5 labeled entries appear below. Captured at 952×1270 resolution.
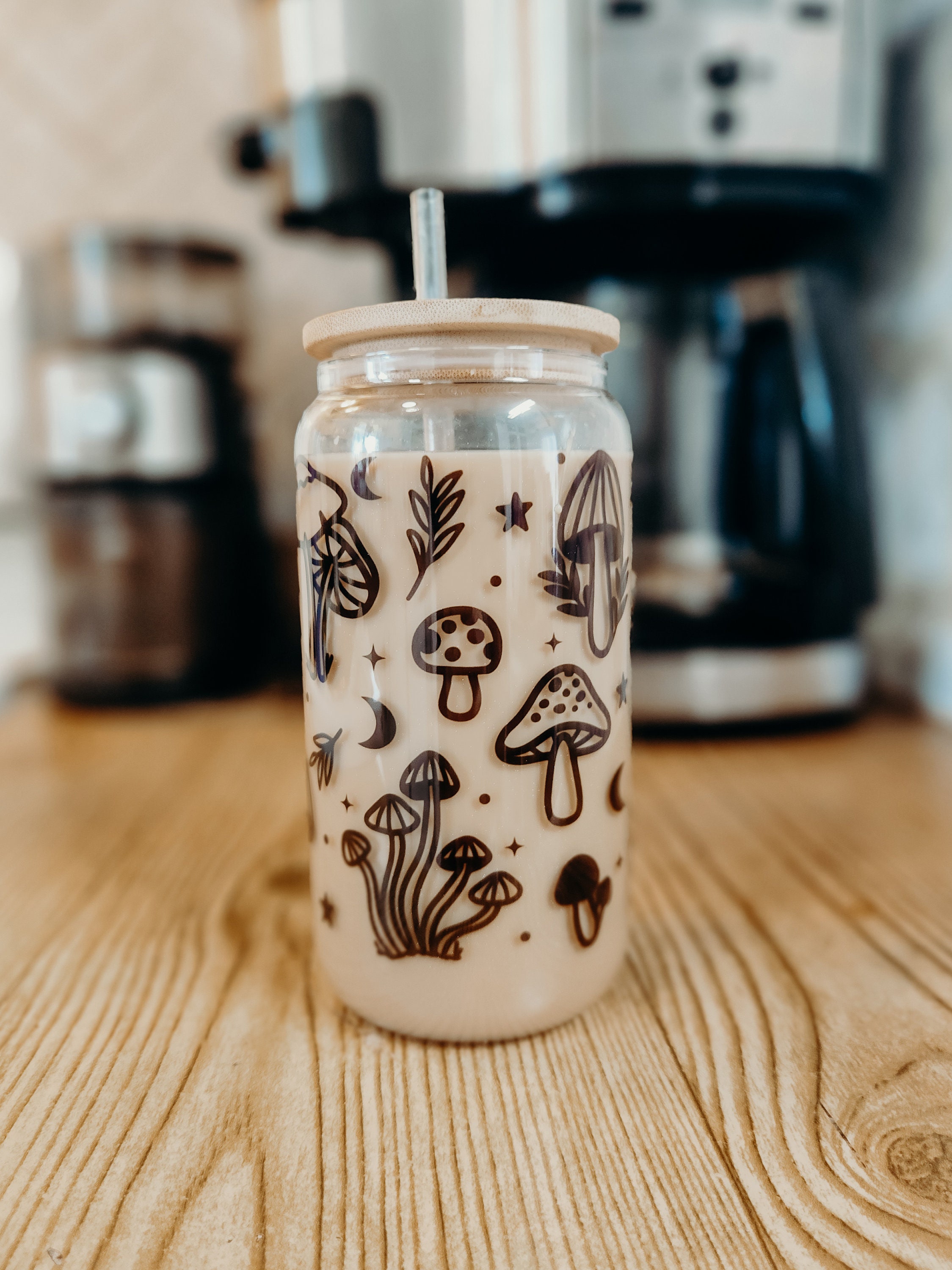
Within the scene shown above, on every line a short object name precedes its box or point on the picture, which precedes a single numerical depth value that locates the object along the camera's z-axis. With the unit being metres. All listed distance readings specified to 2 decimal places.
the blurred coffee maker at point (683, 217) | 0.60
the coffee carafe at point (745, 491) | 0.69
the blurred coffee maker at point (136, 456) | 0.82
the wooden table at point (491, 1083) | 0.26
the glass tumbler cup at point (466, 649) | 0.32
